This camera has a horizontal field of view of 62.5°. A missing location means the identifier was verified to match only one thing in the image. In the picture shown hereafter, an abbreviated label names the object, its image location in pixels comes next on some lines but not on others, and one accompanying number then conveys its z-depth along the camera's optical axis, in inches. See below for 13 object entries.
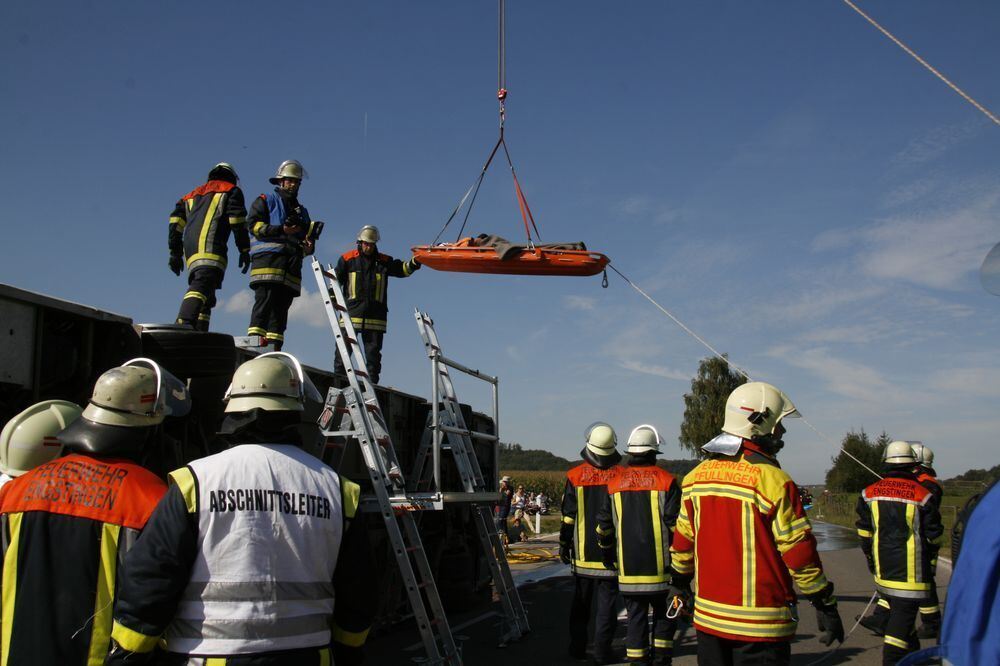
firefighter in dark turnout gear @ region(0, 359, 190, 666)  109.0
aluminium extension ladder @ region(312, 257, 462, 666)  236.1
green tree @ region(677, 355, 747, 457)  2849.4
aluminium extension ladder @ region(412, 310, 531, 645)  307.0
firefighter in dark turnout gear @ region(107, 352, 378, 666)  99.0
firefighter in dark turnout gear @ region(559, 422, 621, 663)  281.0
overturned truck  173.9
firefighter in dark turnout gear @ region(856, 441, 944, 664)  258.7
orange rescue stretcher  346.3
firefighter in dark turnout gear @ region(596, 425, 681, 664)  251.4
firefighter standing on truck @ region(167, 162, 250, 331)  276.8
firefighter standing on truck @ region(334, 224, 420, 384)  354.6
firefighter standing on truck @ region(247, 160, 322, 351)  292.7
